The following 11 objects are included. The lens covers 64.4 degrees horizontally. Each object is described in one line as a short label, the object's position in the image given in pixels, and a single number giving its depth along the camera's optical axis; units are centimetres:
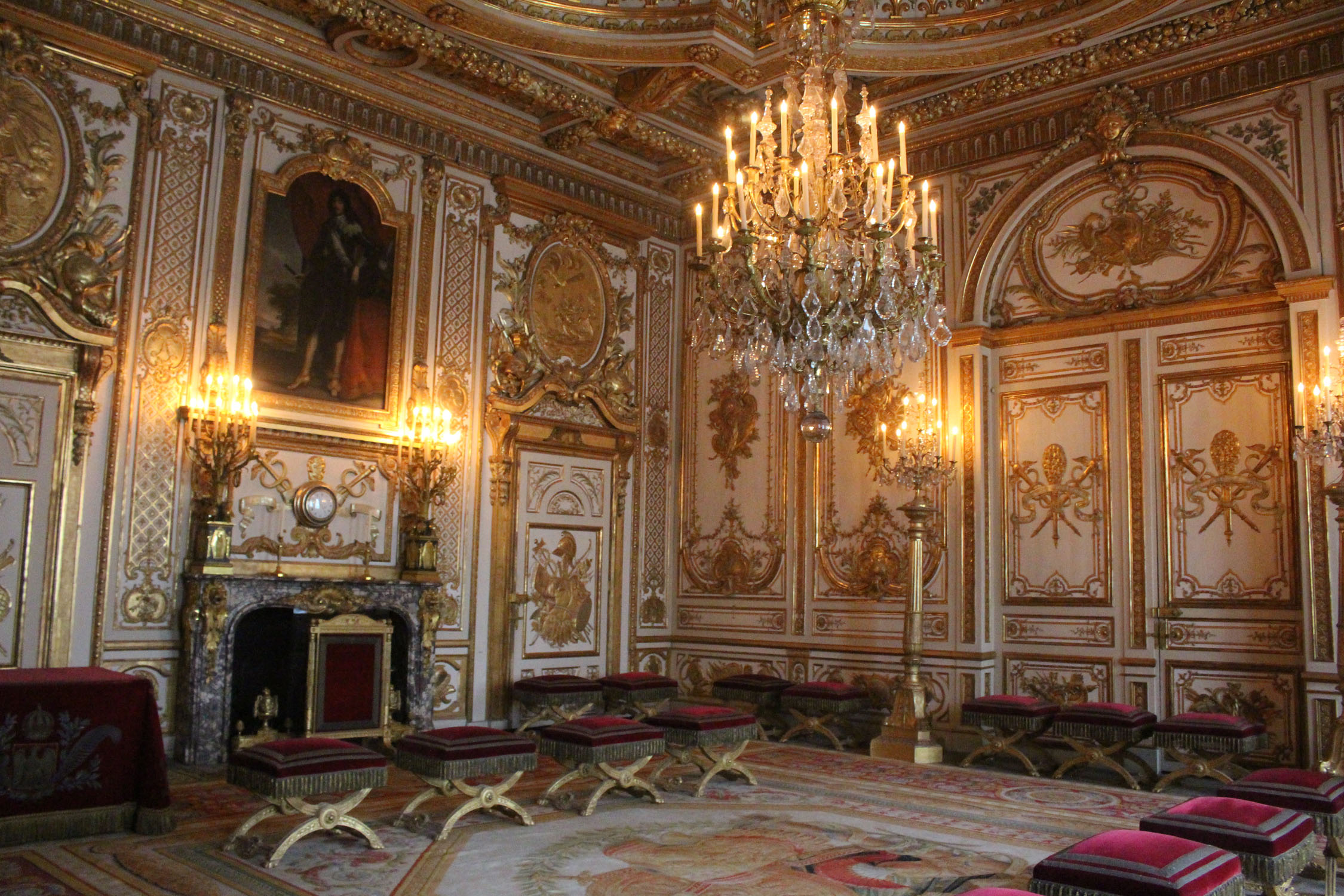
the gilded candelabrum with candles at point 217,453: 708
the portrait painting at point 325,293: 777
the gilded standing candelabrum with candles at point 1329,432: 605
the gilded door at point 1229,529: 716
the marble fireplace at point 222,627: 687
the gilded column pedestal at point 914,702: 795
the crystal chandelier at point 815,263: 546
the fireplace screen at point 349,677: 741
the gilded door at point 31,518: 645
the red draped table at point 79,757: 492
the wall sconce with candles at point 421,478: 816
